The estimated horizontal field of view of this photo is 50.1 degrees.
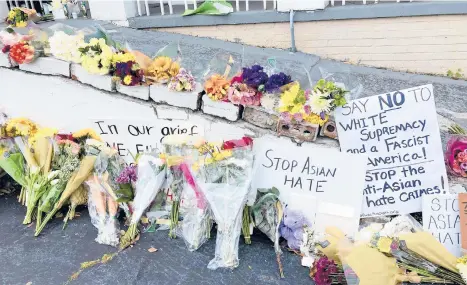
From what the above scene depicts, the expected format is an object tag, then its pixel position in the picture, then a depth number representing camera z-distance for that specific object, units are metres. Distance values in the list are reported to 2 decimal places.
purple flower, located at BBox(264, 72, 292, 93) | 2.86
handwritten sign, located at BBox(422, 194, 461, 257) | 2.70
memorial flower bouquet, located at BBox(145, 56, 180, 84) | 3.13
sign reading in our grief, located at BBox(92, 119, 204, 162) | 3.19
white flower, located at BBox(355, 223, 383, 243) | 2.76
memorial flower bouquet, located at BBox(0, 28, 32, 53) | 3.43
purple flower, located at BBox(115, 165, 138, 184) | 3.09
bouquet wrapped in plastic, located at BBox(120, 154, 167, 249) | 3.04
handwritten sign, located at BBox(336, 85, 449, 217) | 2.79
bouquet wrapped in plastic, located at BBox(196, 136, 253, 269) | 2.79
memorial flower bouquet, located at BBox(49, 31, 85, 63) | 3.32
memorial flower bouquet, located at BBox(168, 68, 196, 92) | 3.08
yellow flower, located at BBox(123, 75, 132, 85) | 3.13
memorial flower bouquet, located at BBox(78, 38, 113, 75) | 3.21
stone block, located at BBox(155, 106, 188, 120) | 3.17
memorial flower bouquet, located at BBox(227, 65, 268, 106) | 2.90
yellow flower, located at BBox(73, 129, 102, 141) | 3.29
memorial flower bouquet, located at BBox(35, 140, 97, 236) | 3.16
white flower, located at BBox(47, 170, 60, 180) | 3.26
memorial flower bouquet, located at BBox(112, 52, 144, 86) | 3.16
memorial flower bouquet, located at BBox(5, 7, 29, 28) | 5.44
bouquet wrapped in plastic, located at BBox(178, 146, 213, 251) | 2.93
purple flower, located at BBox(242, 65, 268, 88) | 2.89
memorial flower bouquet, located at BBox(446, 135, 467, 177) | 2.72
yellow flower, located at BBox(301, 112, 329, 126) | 2.80
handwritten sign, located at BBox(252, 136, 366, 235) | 2.86
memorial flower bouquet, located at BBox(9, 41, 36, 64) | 3.35
